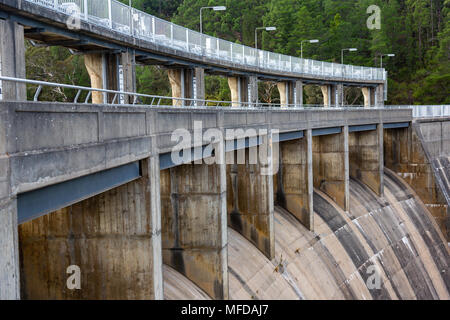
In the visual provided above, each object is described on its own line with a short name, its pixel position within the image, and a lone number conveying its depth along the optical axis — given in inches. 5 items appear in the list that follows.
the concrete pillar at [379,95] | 2135.8
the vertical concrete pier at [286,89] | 1573.6
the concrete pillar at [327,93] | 1873.8
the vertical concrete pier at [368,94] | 2167.8
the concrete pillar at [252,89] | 1304.7
